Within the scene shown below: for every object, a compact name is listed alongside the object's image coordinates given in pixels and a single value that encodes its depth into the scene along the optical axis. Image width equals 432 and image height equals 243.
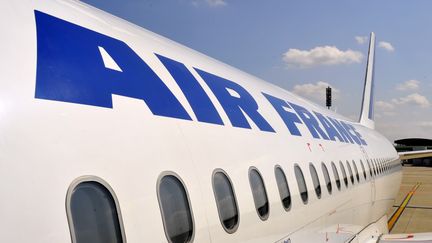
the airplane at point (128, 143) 2.25
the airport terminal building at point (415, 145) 88.56
